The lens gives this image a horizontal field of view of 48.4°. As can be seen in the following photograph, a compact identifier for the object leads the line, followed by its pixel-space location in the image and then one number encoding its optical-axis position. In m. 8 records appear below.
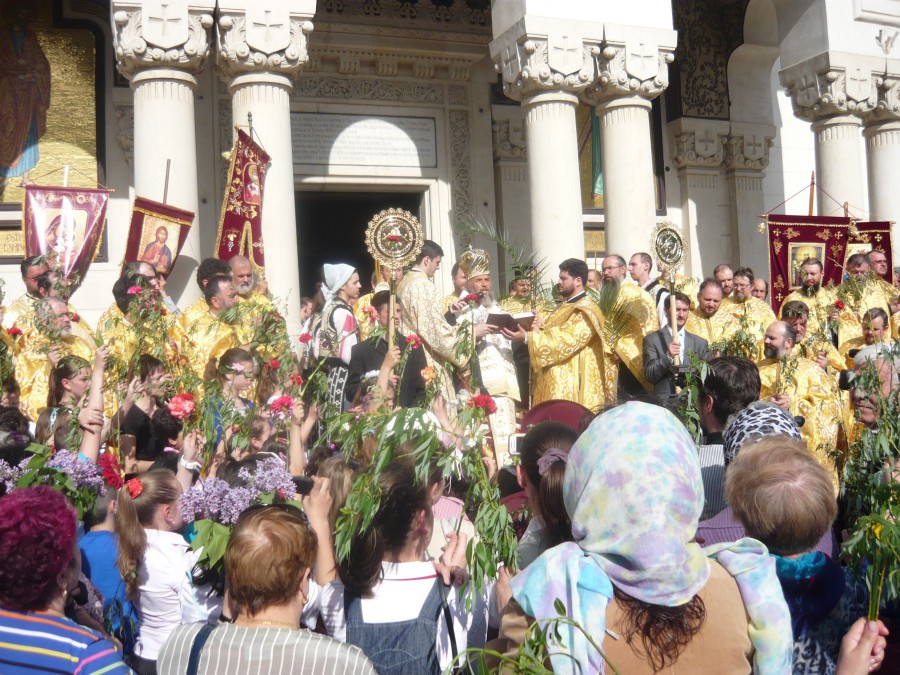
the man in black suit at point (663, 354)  7.00
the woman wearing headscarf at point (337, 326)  6.98
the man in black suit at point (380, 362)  6.44
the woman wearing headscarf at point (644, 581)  1.98
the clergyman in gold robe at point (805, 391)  6.02
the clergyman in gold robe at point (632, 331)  7.44
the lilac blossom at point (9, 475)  3.35
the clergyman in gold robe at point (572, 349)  7.54
